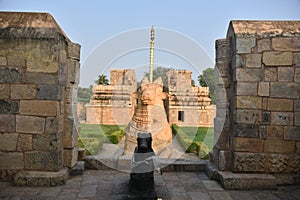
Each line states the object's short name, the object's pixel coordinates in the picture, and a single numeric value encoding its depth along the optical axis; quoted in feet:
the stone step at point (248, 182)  11.69
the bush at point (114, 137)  28.40
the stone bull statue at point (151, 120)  18.54
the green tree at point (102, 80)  57.74
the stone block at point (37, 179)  11.43
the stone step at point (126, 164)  14.11
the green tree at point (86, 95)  45.84
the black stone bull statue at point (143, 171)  9.82
